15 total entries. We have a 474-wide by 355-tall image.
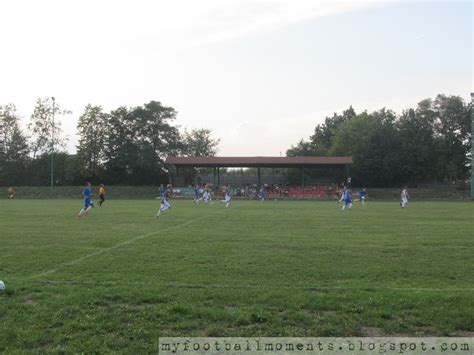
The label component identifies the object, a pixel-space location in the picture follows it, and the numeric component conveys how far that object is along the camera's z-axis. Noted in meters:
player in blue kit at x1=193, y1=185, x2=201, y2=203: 46.04
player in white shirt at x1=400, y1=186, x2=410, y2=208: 35.22
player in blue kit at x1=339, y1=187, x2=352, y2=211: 32.56
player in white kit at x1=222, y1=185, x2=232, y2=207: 35.62
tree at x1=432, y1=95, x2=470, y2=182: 76.44
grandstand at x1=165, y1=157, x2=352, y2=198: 58.00
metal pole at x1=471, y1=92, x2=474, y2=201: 53.53
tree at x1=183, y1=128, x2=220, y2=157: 96.88
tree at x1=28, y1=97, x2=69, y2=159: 76.50
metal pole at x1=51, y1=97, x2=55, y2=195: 71.68
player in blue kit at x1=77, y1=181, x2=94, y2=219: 23.83
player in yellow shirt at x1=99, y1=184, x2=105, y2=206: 35.28
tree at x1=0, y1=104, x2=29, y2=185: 72.00
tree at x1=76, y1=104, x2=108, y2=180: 74.12
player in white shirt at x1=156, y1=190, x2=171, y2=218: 24.05
